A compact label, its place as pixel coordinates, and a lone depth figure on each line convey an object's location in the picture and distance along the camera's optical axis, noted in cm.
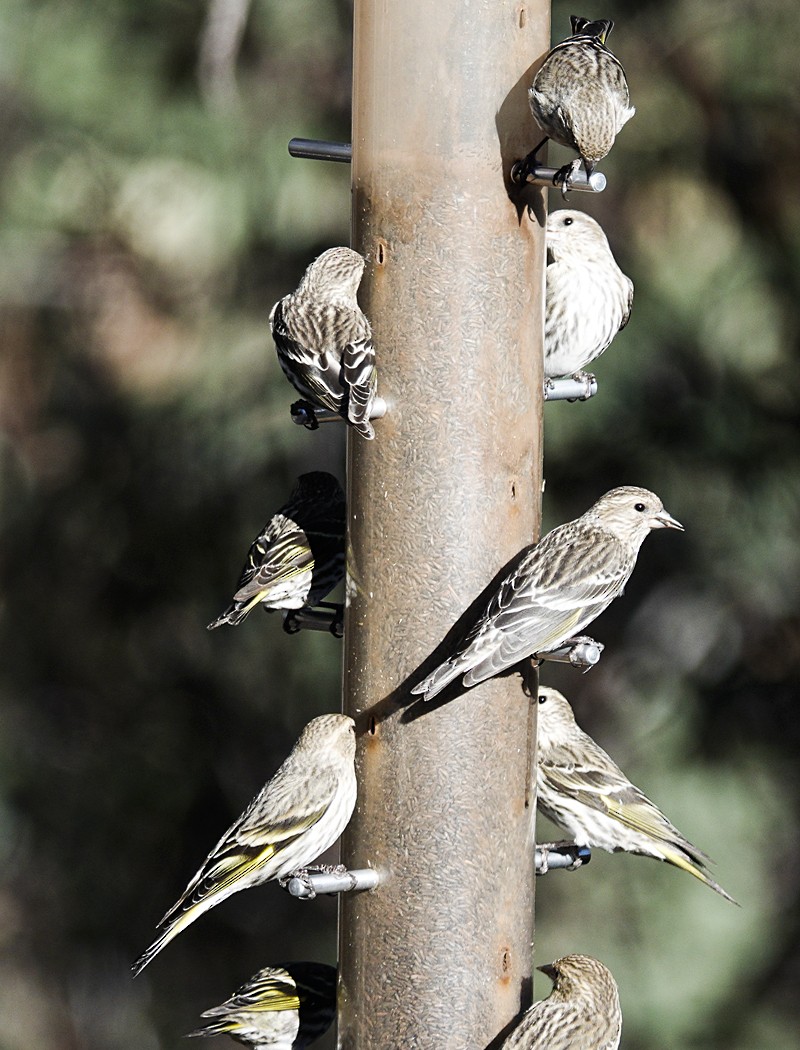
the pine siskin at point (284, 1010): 670
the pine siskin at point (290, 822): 615
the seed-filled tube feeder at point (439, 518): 603
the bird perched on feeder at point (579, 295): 729
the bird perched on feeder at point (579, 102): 585
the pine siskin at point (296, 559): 719
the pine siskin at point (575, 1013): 587
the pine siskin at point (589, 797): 698
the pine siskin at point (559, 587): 579
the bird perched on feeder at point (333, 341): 600
